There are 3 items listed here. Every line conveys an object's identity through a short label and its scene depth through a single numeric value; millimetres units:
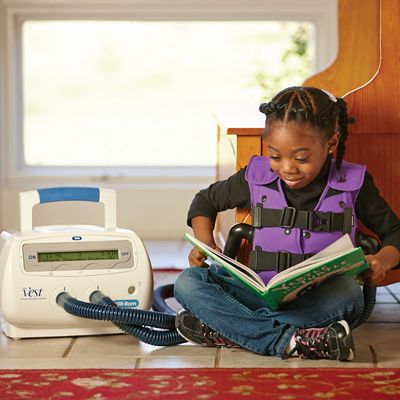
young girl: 2727
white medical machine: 2944
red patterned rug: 2360
